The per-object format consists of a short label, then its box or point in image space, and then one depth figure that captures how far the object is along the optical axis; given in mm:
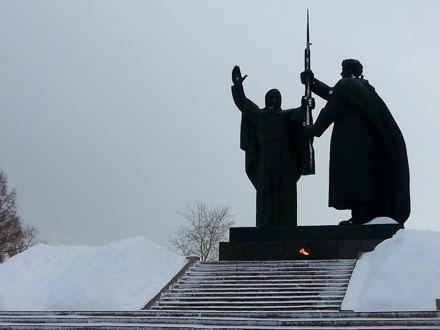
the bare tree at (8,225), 31234
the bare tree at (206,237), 33625
